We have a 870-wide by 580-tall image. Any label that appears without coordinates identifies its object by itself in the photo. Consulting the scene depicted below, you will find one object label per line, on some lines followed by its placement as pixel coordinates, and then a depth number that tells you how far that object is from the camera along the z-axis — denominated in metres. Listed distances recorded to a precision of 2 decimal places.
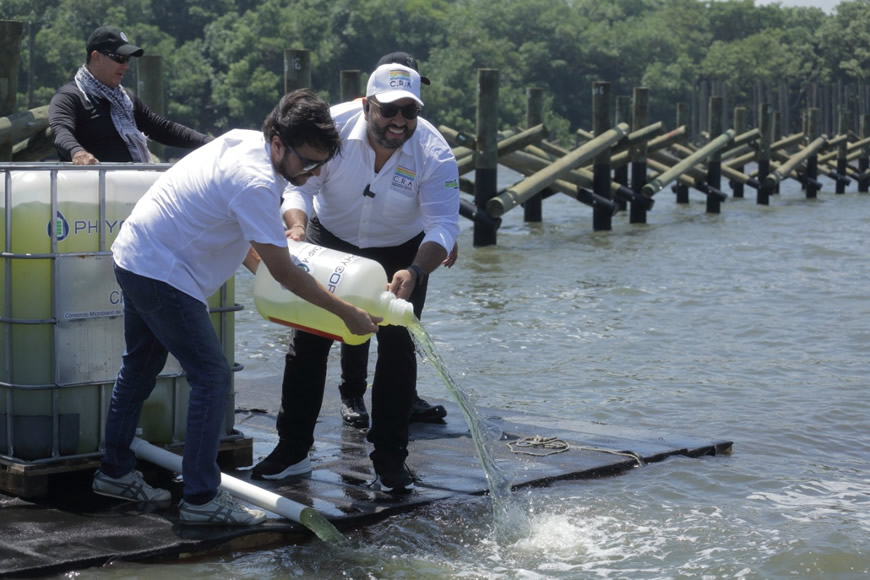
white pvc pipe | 5.14
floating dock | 4.94
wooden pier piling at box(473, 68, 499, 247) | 18.56
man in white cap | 5.81
